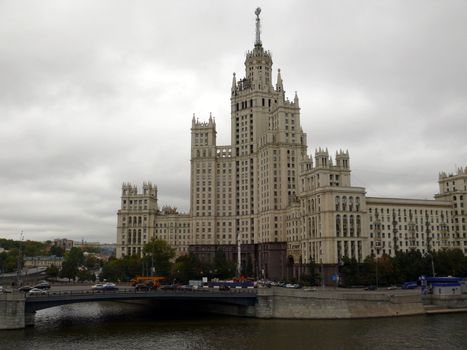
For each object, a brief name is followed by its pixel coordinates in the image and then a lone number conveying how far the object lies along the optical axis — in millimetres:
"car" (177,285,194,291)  114875
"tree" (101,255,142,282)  181625
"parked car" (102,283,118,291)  107262
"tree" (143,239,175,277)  173625
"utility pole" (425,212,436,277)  170200
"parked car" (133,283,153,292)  107700
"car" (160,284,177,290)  117188
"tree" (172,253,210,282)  164875
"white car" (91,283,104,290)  110575
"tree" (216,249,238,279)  171250
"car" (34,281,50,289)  119438
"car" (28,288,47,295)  93625
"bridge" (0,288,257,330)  85625
